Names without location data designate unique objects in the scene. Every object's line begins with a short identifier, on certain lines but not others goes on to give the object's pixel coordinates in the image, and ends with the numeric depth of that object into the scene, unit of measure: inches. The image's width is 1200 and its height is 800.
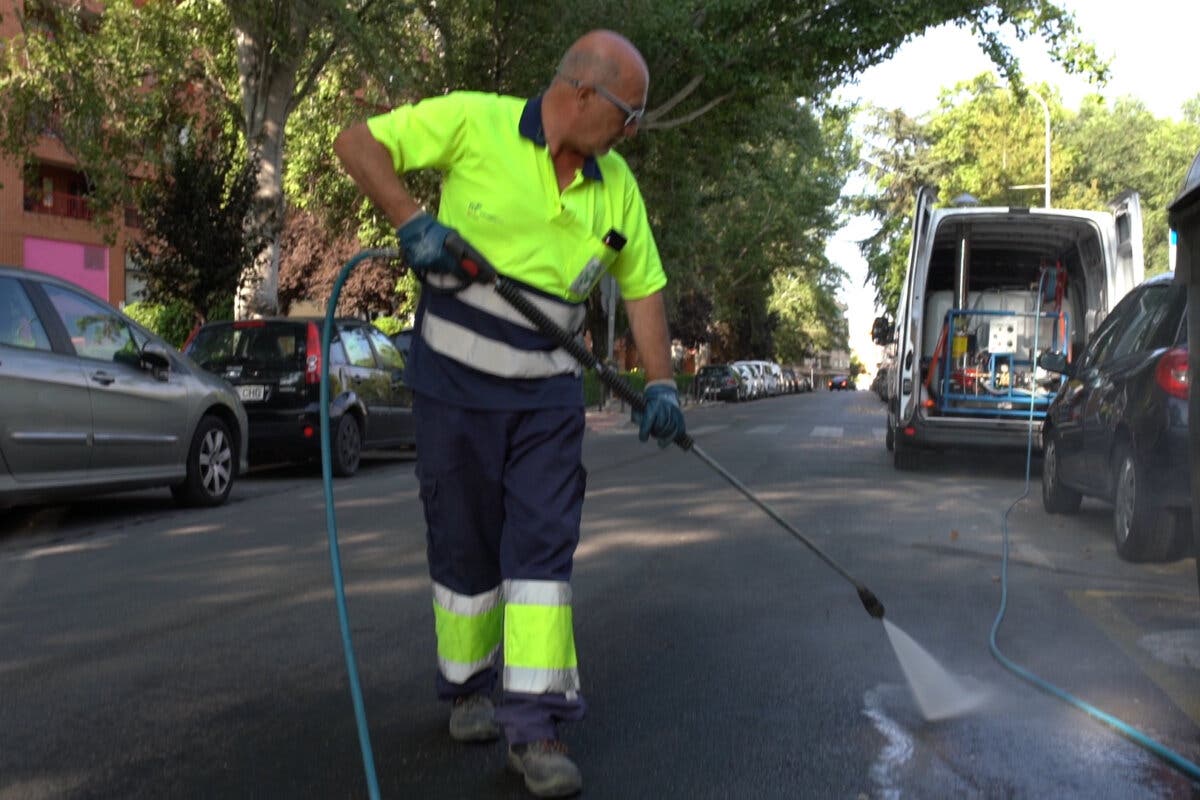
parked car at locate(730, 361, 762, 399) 2079.2
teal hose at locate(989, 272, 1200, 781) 144.7
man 136.0
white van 504.4
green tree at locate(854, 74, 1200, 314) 1856.5
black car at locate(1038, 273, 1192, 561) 277.0
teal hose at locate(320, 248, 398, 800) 131.5
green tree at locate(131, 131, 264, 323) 633.6
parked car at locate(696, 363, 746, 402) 1963.6
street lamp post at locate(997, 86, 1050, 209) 1560.0
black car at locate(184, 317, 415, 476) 474.9
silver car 304.0
